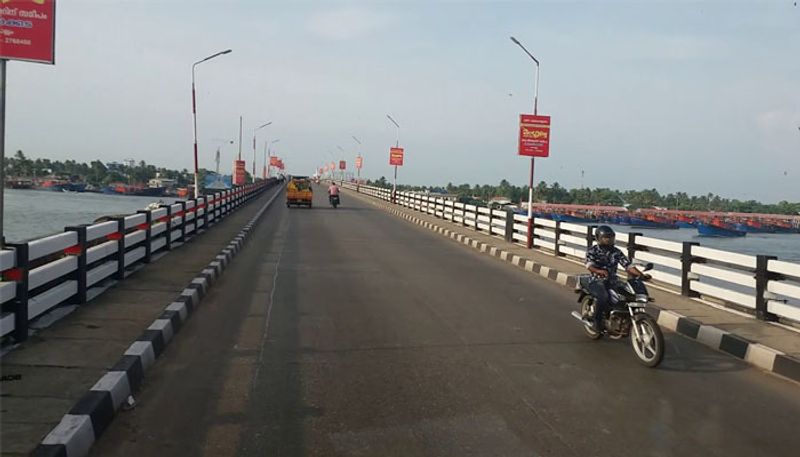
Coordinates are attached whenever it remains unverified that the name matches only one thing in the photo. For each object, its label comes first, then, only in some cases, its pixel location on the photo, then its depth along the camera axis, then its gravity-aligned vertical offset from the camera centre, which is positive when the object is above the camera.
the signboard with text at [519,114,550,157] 18.09 +1.79
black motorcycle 6.32 -1.23
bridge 4.26 -1.58
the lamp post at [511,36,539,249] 18.14 +0.15
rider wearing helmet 7.16 -0.70
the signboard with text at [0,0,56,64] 6.09 +1.41
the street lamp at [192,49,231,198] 23.77 +0.50
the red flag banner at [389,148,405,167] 44.28 +2.59
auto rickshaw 41.24 -0.23
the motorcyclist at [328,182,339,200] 43.69 +0.02
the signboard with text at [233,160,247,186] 45.72 +1.08
